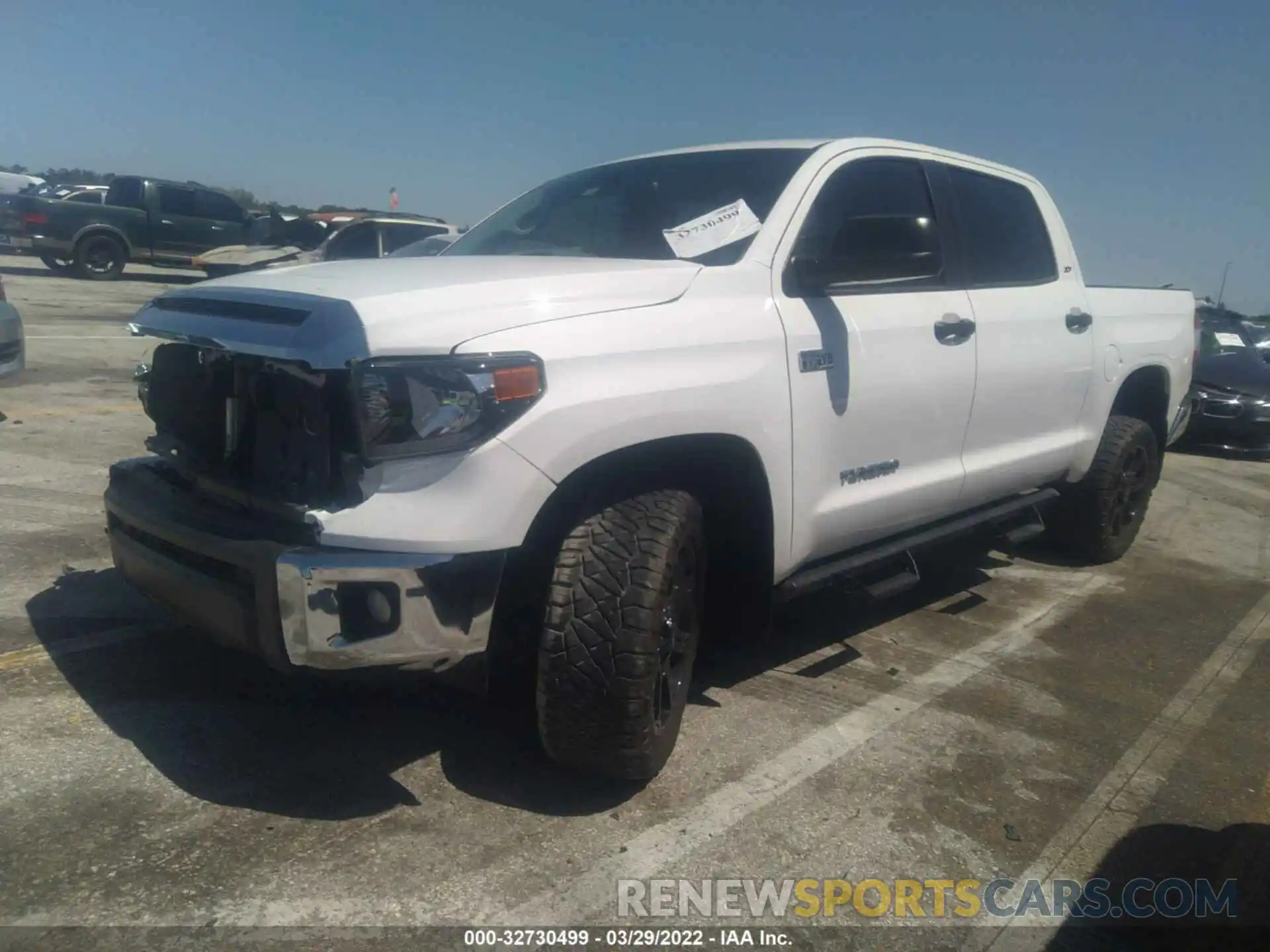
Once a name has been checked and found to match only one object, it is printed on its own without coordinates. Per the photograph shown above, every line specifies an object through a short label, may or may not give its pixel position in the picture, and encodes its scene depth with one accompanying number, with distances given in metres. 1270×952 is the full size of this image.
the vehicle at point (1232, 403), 10.10
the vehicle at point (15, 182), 30.42
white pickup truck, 2.54
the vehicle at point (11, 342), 6.80
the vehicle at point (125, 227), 18.00
